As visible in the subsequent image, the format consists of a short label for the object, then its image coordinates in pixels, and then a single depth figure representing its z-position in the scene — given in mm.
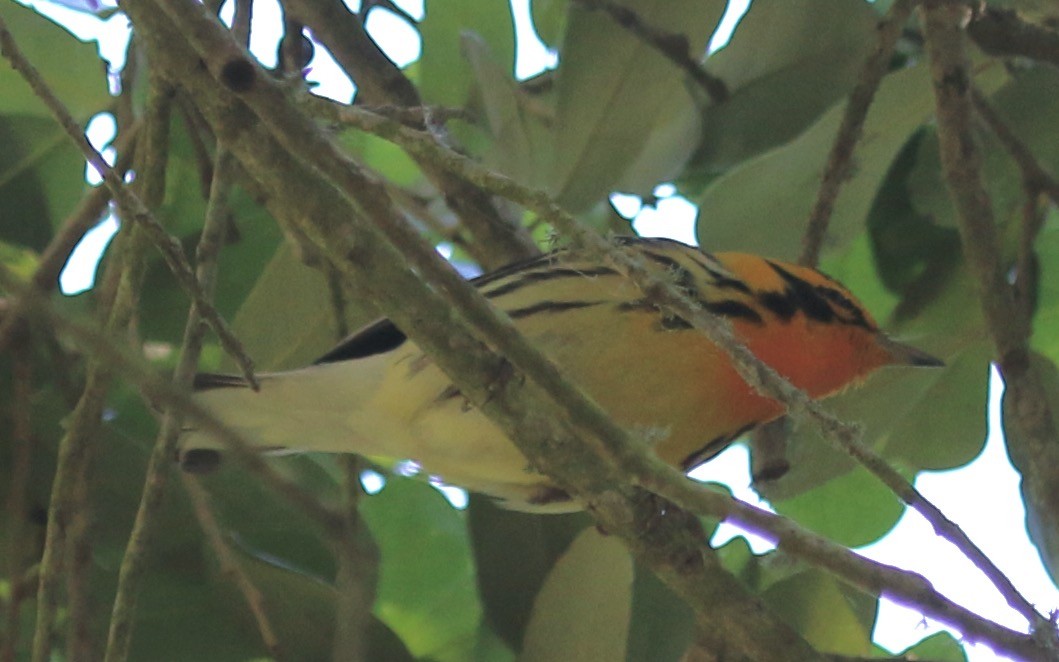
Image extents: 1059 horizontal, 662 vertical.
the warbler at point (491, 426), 4527
